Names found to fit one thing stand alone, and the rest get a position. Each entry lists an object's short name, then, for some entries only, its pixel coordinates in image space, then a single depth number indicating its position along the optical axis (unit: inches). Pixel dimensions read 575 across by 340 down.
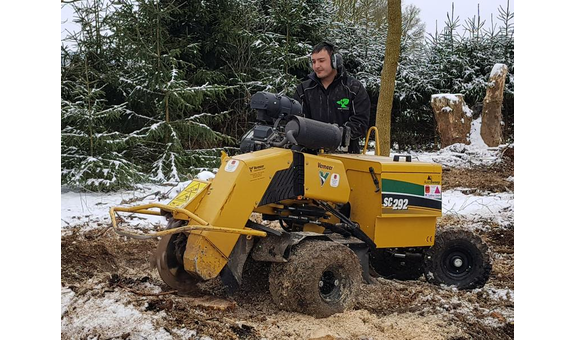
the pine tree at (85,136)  347.3
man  220.8
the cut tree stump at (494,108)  544.1
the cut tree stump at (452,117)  547.2
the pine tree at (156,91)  389.1
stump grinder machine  168.4
